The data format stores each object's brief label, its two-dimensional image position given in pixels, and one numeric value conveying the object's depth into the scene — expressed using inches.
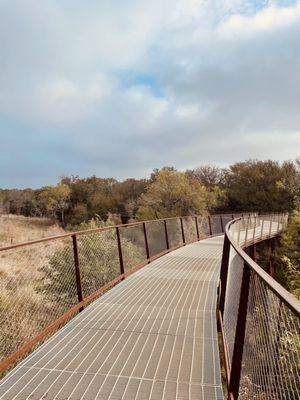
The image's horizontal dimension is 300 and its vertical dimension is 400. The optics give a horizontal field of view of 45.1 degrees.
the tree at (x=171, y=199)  1424.7
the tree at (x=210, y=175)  2209.6
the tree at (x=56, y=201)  2432.3
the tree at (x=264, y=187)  1781.5
